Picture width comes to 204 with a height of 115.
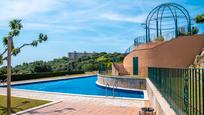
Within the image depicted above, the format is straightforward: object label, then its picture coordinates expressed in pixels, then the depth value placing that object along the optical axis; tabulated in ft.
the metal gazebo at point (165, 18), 48.79
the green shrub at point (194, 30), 45.04
